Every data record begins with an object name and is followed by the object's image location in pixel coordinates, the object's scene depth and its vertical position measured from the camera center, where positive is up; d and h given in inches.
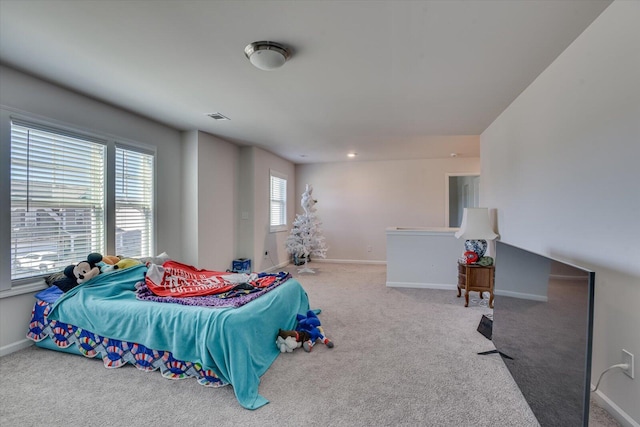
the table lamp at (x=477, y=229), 148.8 -7.2
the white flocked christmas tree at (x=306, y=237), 239.8 -19.6
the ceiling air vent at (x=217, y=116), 144.7 +46.9
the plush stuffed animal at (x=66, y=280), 102.9 -24.7
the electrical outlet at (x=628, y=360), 62.8 -30.5
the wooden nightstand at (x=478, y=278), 147.6 -31.4
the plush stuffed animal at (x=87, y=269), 104.7 -21.3
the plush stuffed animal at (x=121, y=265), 113.3 -21.5
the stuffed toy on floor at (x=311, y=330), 103.4 -43.1
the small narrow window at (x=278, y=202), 247.4 +8.7
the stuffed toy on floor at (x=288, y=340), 99.9 -43.2
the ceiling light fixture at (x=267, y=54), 83.2 +44.8
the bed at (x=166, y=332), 80.3 -36.3
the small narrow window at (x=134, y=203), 138.6 +3.7
